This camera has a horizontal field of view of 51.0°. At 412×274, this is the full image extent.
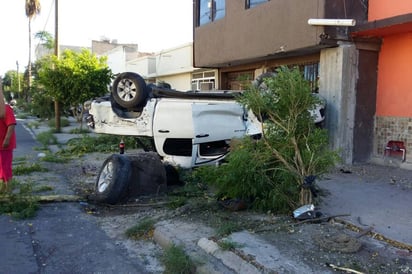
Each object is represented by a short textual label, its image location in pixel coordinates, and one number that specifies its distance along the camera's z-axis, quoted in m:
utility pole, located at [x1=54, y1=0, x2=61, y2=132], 21.49
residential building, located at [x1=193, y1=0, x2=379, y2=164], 9.12
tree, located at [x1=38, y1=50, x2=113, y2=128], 19.36
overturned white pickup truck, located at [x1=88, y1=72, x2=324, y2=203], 8.02
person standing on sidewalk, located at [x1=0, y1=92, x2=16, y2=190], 7.32
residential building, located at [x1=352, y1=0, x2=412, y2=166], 8.70
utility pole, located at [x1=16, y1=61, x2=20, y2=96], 73.57
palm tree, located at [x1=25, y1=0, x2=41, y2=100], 47.39
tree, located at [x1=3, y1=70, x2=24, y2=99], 74.20
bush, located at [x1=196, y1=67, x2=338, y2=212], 5.68
